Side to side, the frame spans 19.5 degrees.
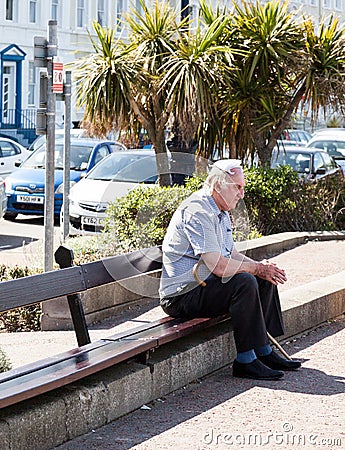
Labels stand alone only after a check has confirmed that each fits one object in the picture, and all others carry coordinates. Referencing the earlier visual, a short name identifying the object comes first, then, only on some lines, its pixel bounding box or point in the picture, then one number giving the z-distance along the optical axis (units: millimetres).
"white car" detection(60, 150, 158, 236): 15422
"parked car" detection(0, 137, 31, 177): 23453
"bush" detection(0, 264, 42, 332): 9203
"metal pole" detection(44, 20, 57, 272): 10375
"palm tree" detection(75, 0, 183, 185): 13727
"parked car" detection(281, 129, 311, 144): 36191
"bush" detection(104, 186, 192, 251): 11461
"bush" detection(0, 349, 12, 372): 6155
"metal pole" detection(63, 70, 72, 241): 14336
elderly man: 6781
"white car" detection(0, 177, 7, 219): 17094
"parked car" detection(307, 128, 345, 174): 26781
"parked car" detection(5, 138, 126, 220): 19109
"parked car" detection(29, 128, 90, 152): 26225
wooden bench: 5285
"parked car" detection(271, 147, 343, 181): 19281
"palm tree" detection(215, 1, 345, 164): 14922
